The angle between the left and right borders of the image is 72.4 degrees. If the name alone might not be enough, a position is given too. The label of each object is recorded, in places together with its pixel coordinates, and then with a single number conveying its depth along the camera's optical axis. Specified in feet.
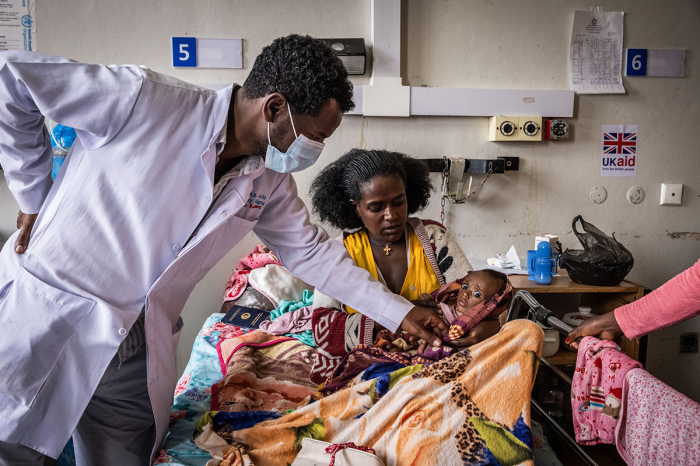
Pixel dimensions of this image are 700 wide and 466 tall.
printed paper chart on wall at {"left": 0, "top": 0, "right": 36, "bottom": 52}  9.86
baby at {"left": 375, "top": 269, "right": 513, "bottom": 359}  5.74
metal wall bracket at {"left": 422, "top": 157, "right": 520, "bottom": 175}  10.55
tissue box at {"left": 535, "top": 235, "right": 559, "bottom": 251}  10.26
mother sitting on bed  7.21
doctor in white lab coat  4.07
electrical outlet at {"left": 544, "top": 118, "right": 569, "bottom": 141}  10.85
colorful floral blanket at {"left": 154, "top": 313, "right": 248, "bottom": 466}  4.74
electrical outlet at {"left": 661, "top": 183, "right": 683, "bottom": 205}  11.27
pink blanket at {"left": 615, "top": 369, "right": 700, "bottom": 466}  3.48
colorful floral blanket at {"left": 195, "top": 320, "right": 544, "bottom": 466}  4.26
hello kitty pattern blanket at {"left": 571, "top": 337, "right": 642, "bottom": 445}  4.23
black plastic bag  9.21
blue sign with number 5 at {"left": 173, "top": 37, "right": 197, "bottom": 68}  10.11
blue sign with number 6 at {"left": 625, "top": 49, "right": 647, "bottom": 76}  10.91
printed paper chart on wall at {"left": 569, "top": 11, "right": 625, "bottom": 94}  10.77
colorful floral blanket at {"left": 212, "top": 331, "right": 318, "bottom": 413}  5.68
